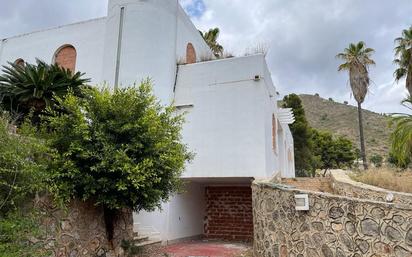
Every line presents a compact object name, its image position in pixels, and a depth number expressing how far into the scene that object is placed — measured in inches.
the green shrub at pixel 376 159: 1387.4
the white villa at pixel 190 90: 493.0
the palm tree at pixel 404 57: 729.0
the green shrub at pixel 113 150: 288.4
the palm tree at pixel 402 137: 469.4
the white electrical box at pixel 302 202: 255.4
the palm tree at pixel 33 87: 376.8
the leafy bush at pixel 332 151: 1581.0
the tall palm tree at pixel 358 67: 935.7
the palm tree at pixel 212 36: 1051.8
